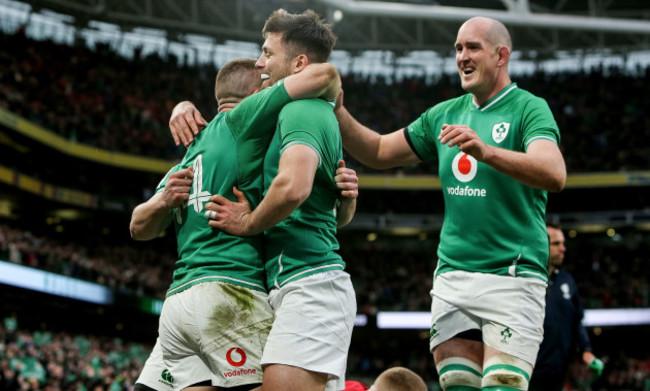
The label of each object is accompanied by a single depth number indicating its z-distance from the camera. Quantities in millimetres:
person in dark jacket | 6969
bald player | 3898
